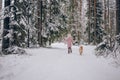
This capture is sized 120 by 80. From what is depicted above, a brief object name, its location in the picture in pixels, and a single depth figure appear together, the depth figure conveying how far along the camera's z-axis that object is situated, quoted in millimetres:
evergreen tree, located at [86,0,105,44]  40125
